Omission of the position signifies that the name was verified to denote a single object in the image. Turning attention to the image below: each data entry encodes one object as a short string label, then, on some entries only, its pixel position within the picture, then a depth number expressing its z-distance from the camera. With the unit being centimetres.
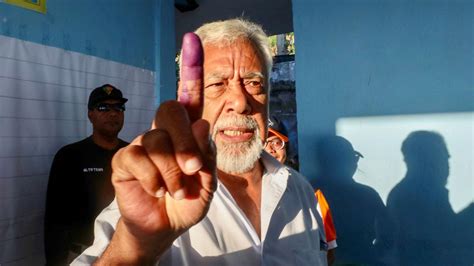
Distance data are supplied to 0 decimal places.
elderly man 60
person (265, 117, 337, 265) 232
